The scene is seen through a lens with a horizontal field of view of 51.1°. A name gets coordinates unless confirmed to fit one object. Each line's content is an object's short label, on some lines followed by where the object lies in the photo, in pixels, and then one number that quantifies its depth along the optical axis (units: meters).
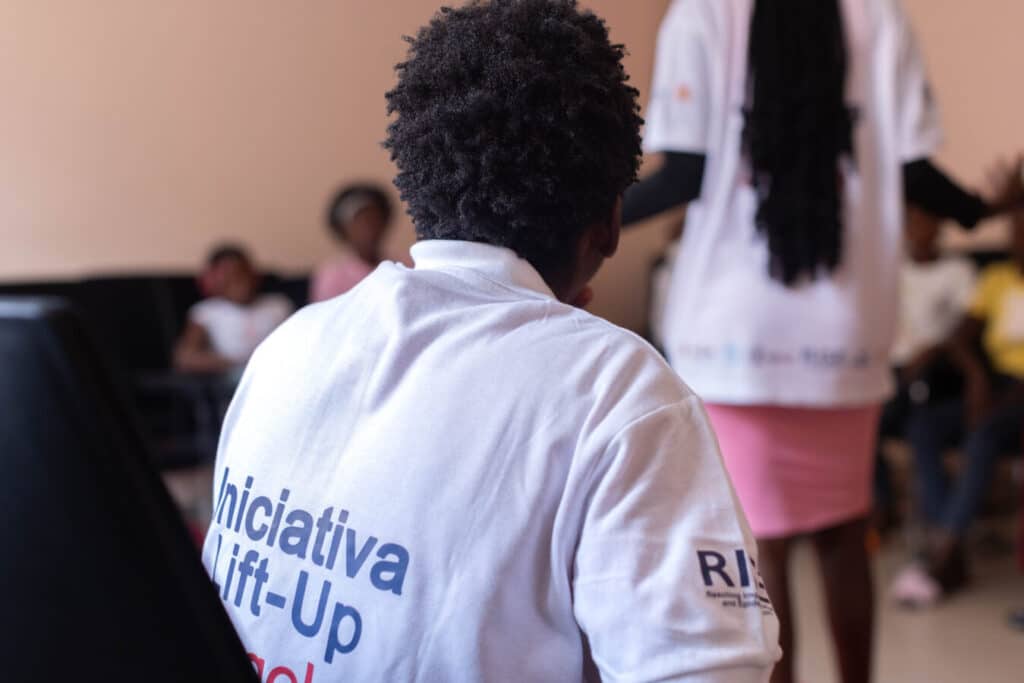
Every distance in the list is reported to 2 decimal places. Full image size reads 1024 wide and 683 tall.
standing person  1.50
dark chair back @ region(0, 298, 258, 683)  0.40
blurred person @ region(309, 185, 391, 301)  3.50
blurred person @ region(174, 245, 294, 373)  3.99
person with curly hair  0.65
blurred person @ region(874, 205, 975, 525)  3.53
